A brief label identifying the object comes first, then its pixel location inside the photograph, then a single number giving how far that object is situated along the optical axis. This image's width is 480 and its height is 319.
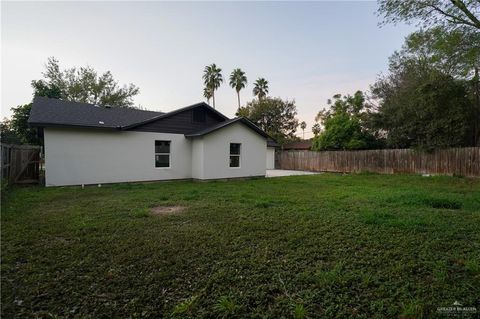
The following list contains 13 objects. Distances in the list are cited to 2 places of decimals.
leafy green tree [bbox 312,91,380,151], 19.47
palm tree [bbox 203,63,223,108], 32.41
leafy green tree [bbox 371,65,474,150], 13.31
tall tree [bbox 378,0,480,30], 9.12
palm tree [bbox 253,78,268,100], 35.06
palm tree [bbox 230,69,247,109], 32.93
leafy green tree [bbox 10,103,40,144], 16.77
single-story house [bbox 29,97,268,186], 9.02
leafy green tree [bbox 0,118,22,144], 25.69
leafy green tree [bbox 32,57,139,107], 25.06
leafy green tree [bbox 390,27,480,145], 9.72
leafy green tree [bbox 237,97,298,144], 32.56
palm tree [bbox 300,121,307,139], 42.02
